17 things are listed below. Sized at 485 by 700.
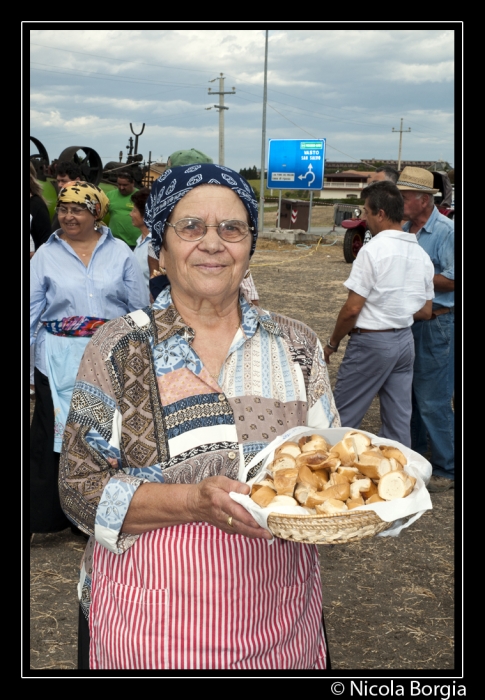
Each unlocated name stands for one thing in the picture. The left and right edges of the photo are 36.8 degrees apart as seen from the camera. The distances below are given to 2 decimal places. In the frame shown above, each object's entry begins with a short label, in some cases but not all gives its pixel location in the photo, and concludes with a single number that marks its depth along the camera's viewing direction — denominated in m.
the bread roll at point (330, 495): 1.69
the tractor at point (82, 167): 9.51
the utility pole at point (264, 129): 28.72
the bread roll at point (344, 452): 1.84
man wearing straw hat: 5.22
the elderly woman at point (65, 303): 4.05
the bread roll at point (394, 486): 1.71
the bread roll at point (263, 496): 1.62
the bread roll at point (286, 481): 1.70
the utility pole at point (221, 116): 37.09
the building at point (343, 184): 68.19
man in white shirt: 4.74
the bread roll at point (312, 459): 1.76
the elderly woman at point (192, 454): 1.74
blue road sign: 25.69
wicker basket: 1.58
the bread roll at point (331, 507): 1.65
